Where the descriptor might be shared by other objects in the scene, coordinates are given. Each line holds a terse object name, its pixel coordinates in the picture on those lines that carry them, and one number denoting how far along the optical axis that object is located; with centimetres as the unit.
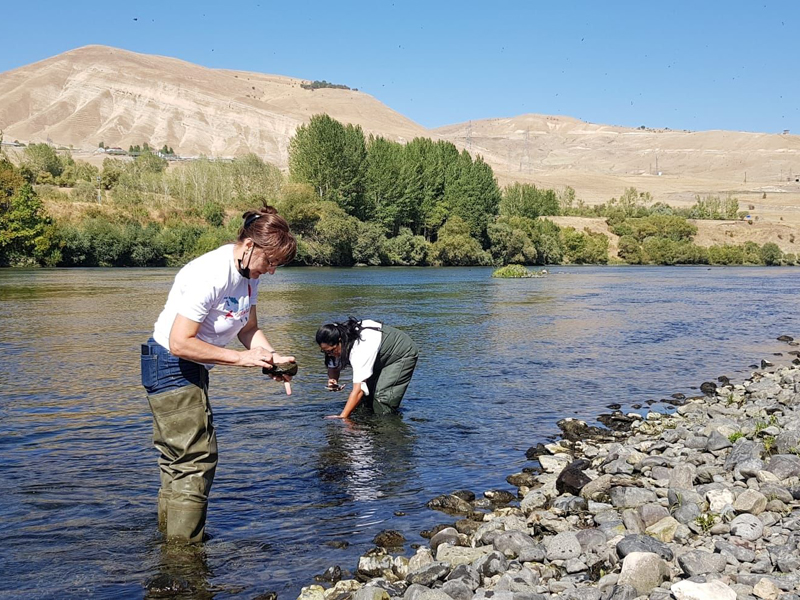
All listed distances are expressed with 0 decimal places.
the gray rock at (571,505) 734
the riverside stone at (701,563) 527
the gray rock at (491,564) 585
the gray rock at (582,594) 511
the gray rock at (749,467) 754
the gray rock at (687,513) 655
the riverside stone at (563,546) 605
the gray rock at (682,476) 763
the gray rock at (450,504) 786
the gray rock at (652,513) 659
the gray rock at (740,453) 813
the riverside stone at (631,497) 725
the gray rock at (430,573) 583
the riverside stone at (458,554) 623
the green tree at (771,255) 9888
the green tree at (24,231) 6222
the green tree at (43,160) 12125
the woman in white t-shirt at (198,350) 541
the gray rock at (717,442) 890
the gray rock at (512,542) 623
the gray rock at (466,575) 567
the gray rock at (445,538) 674
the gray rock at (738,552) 550
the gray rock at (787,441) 823
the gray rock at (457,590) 541
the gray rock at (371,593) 548
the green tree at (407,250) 8032
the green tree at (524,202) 11412
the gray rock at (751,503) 649
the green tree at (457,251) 8300
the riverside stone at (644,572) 516
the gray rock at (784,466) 738
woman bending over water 1013
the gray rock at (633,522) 648
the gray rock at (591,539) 614
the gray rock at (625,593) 495
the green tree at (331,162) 8569
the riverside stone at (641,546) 560
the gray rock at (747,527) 595
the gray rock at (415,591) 538
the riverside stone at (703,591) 468
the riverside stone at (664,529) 625
